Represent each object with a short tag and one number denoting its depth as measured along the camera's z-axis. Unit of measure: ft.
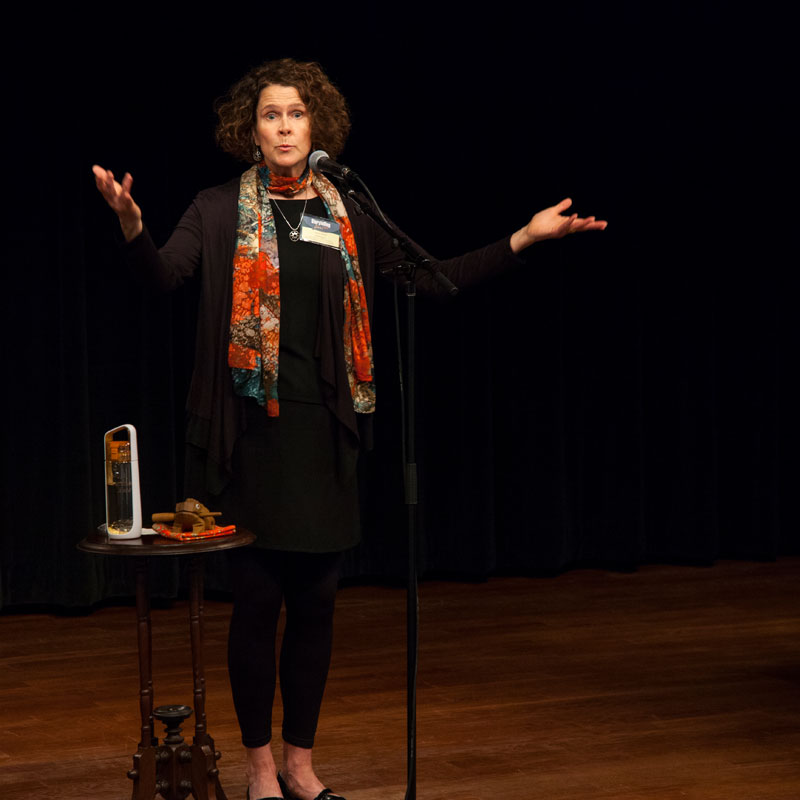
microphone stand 14.88
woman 15.93
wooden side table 15.60
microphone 14.70
